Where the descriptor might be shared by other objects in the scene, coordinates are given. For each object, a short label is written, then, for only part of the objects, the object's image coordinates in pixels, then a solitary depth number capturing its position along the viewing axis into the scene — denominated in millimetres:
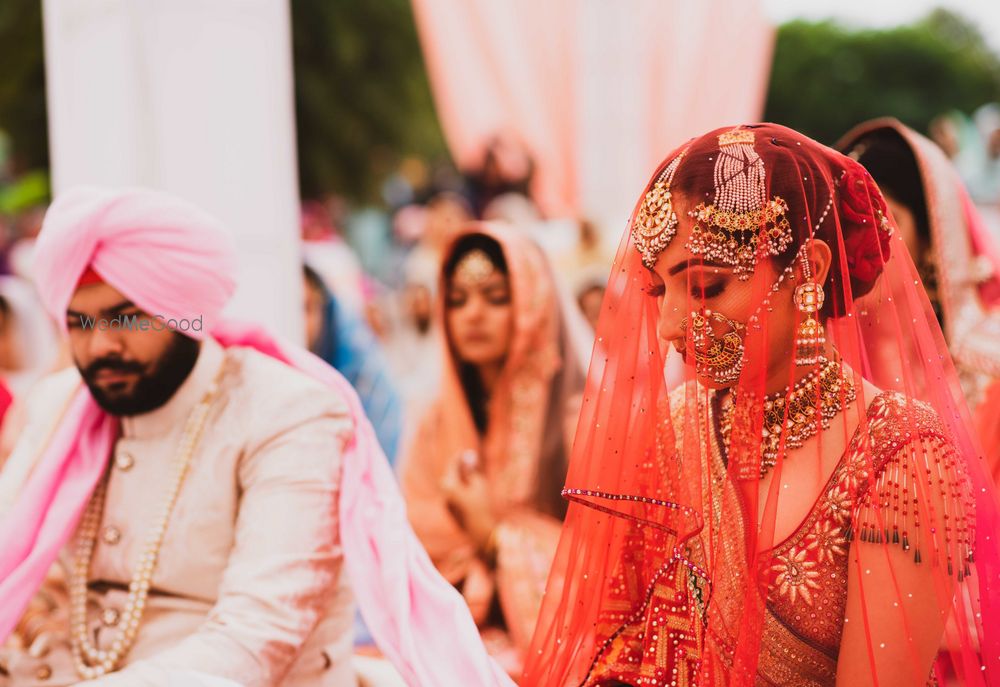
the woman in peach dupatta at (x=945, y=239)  2893
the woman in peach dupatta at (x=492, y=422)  3791
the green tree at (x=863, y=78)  26906
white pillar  3646
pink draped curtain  8406
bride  1773
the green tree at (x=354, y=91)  14781
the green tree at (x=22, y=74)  12703
